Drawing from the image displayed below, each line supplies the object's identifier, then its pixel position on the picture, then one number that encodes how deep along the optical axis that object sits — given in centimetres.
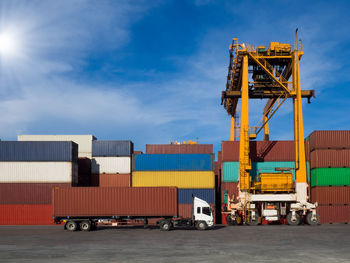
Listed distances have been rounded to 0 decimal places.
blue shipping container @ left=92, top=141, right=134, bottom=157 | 5141
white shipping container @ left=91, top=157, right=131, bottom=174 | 5103
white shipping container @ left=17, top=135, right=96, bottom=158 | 6650
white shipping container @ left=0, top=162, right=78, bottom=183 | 4609
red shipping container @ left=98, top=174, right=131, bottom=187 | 5069
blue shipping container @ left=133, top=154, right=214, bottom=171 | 4834
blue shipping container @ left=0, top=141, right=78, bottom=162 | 4653
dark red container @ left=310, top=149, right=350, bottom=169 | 4531
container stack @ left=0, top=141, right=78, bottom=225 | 4531
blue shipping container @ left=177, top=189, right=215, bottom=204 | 4688
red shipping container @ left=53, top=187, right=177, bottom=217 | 3550
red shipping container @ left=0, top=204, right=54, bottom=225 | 4516
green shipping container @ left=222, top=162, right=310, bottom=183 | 4641
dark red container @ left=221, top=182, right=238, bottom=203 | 4562
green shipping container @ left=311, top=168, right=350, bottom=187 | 4482
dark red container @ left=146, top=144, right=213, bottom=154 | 5091
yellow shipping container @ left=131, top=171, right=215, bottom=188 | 4775
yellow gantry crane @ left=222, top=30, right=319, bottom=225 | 4144
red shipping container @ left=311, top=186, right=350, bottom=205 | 4434
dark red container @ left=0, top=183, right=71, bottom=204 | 4550
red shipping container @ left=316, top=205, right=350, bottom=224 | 4419
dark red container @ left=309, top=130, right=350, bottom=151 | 4584
